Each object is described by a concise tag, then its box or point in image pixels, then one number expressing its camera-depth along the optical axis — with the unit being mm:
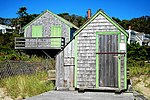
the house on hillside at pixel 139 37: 62716
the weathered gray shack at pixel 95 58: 12047
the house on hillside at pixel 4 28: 70900
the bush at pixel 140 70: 17391
